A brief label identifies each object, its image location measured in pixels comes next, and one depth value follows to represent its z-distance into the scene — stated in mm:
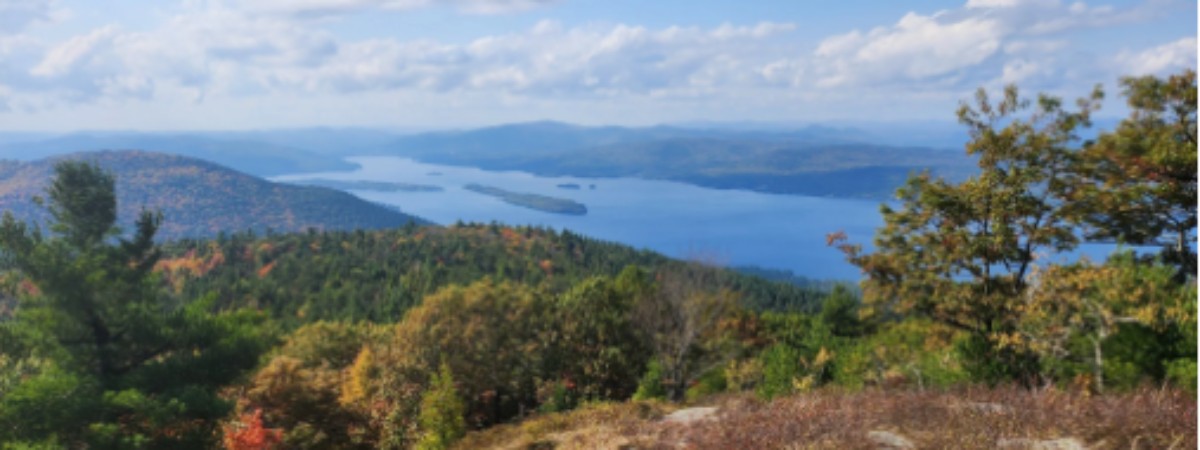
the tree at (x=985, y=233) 11609
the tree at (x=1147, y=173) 10133
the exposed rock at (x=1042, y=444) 6023
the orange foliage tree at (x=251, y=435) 16297
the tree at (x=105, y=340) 16719
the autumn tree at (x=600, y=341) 26203
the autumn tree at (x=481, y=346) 21438
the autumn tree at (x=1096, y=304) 11336
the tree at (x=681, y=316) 24828
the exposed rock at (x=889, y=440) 6613
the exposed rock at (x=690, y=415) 9359
